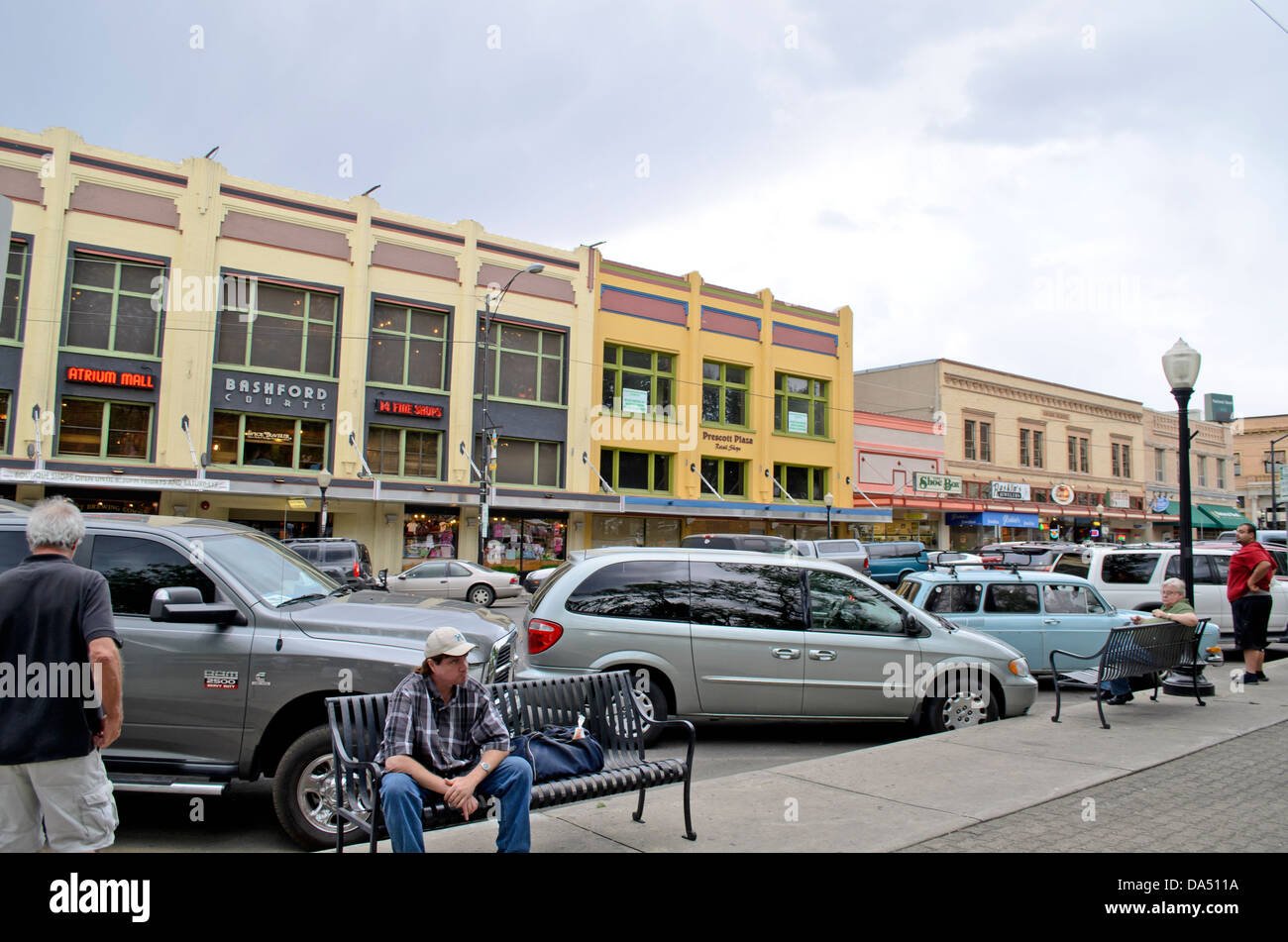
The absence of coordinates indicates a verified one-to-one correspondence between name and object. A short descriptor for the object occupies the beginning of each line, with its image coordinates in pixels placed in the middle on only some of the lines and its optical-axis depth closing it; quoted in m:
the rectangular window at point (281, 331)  26.36
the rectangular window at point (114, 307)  24.34
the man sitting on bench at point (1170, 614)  9.02
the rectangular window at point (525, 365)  30.69
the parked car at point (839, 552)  26.50
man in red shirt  10.57
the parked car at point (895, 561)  28.25
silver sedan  24.22
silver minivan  8.18
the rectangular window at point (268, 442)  26.02
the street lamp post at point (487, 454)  26.47
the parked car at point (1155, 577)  14.36
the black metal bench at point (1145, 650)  8.40
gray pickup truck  5.27
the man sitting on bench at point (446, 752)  4.05
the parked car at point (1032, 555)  22.86
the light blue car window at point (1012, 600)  11.27
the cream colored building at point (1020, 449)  44.56
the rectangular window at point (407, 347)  28.56
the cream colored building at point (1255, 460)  70.81
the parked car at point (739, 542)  23.28
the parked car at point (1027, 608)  11.14
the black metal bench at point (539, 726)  4.29
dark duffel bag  4.79
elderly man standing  3.56
